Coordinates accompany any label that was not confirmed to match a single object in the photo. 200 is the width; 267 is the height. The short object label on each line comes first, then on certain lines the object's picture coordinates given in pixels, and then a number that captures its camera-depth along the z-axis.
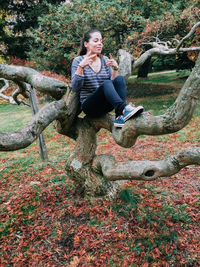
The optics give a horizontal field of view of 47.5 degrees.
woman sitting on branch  2.58
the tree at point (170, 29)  9.04
